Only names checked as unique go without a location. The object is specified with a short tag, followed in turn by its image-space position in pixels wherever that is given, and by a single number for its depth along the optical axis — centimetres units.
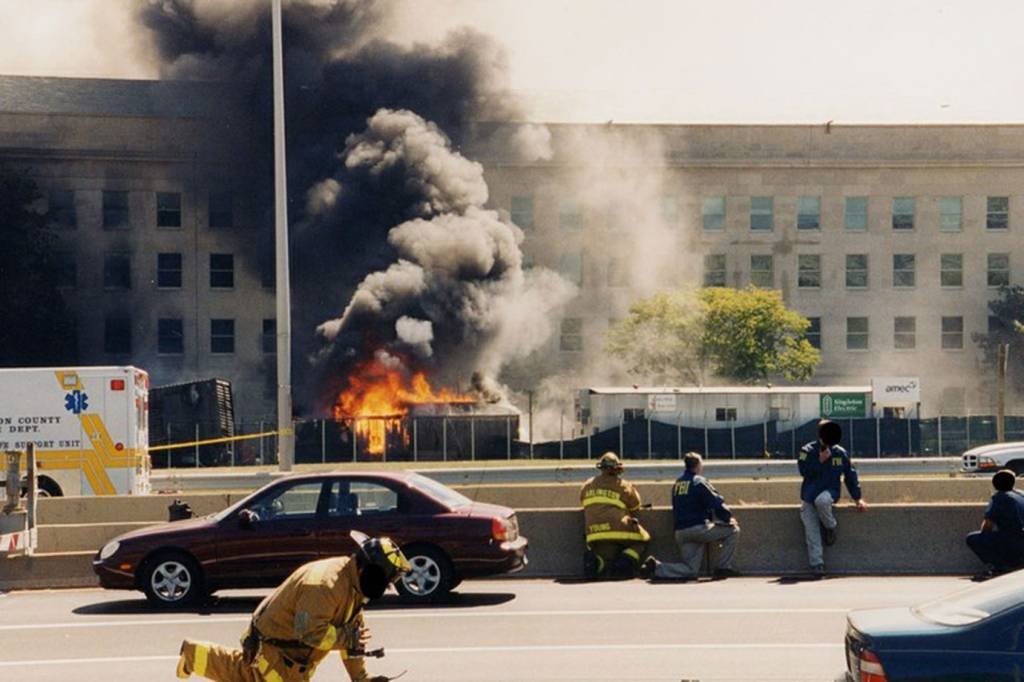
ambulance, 2695
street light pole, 2733
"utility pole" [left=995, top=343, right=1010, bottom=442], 4616
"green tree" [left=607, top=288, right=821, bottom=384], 6594
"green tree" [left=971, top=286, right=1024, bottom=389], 7238
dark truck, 4847
